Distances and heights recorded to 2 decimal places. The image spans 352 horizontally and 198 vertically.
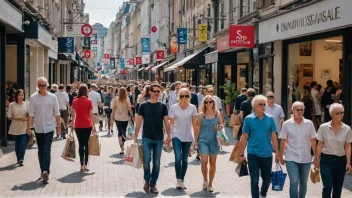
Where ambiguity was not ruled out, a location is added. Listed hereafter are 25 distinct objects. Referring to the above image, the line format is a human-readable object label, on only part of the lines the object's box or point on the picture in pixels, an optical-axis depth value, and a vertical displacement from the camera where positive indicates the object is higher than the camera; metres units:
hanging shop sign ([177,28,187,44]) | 38.00 +3.32
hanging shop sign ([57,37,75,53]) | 30.33 +2.12
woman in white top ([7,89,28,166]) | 11.80 -0.93
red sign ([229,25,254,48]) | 21.86 +1.88
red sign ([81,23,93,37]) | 36.19 +3.51
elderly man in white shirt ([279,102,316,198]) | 7.32 -0.90
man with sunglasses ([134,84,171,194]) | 9.07 -0.86
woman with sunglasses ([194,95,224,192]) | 9.10 -0.93
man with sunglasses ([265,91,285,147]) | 11.51 -0.61
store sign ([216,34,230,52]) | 24.57 +1.86
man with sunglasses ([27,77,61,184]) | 9.99 -0.69
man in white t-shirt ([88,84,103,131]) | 17.48 -0.51
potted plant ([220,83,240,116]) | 23.95 -0.51
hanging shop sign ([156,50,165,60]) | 53.19 +2.71
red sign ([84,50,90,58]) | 53.35 +2.80
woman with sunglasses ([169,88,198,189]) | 9.33 -0.85
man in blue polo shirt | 7.61 -0.85
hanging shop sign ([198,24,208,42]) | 33.03 +3.08
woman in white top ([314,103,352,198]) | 7.21 -0.94
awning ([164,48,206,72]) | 33.57 +1.20
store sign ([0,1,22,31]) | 13.21 +1.77
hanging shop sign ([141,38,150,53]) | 57.28 +4.04
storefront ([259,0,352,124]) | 12.77 +1.12
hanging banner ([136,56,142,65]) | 69.99 +2.83
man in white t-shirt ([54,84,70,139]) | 17.55 -0.65
